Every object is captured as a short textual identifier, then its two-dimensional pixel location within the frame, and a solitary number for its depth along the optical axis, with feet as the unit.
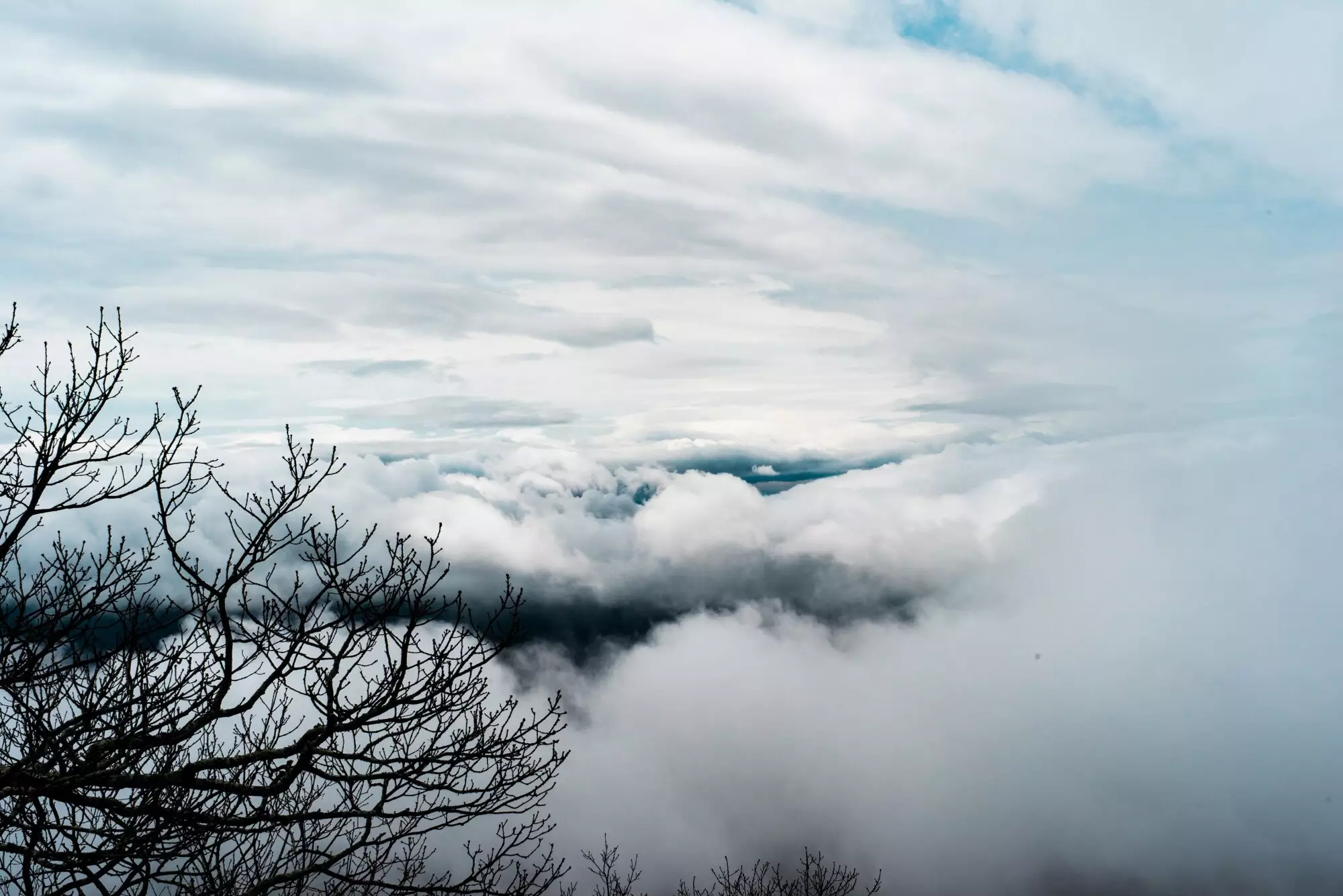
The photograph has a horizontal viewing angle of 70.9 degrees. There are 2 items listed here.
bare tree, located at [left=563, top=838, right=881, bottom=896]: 119.55
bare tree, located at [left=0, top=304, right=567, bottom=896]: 26.53
